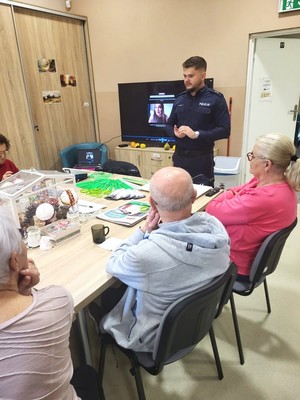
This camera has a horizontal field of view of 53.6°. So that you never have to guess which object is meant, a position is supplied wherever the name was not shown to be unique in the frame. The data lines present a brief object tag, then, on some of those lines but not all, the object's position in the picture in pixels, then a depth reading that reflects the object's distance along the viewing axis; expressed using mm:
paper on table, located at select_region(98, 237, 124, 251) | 1453
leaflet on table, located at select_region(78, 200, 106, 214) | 1861
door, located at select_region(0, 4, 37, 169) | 3502
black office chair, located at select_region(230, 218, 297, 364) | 1476
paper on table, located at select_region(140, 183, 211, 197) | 2110
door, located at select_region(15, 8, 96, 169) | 3826
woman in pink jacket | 1526
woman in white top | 673
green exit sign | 3201
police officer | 2592
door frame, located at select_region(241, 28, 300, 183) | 3415
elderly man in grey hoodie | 1024
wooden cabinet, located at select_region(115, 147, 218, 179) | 4109
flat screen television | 4094
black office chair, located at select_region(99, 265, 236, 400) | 1019
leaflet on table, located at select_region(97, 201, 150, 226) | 1710
